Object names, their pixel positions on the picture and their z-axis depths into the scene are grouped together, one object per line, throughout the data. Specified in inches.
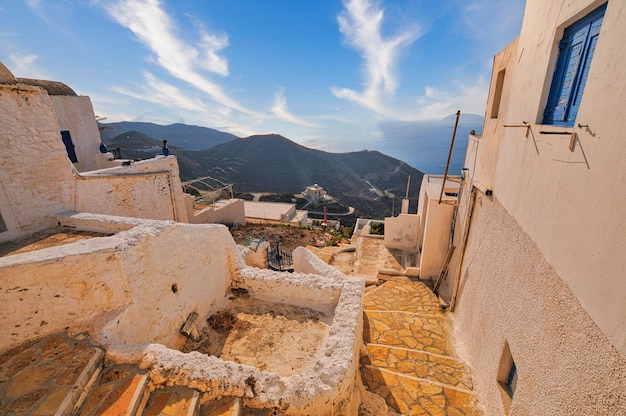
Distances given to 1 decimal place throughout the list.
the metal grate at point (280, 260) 437.6
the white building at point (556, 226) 87.4
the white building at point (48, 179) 208.2
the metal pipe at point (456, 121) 298.0
